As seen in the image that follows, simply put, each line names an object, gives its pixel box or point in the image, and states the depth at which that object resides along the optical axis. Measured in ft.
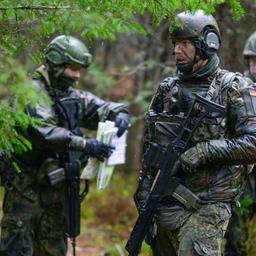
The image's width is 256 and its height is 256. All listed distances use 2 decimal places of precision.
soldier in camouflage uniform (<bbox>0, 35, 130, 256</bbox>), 42.04
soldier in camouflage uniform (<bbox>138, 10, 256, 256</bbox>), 32.89
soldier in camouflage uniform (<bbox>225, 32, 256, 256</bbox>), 47.50
